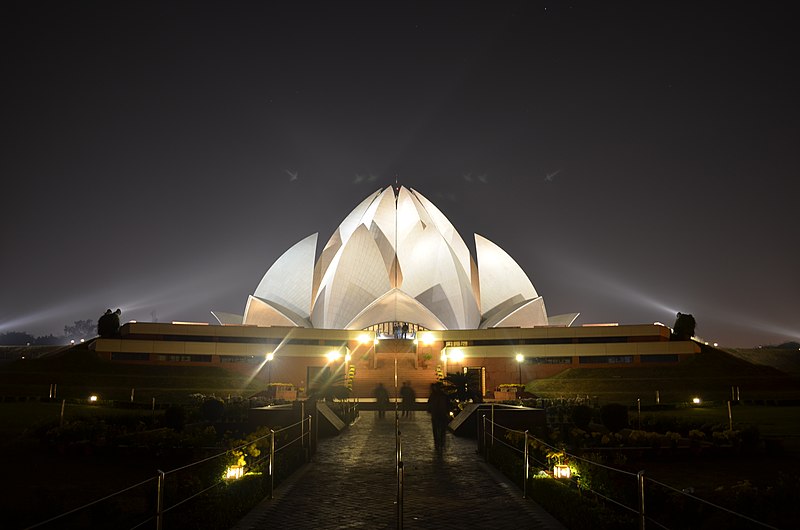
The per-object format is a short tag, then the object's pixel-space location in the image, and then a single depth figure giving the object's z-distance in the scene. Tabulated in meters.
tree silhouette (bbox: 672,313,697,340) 37.84
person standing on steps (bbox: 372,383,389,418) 21.84
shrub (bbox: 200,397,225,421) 17.83
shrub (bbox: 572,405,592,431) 16.30
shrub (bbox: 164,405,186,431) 15.77
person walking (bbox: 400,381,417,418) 22.70
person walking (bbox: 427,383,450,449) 13.03
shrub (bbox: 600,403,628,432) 15.85
